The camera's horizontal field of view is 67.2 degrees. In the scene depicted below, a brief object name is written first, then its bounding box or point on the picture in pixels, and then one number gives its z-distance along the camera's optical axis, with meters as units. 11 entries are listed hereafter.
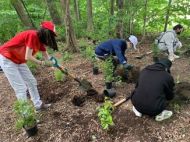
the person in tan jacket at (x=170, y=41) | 4.07
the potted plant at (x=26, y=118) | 2.40
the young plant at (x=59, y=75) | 3.53
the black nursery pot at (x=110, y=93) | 2.99
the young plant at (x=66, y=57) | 4.44
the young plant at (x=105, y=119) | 2.36
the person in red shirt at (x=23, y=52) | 2.41
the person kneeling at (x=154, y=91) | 2.36
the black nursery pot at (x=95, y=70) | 3.66
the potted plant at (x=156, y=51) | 4.08
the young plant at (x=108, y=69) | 3.14
